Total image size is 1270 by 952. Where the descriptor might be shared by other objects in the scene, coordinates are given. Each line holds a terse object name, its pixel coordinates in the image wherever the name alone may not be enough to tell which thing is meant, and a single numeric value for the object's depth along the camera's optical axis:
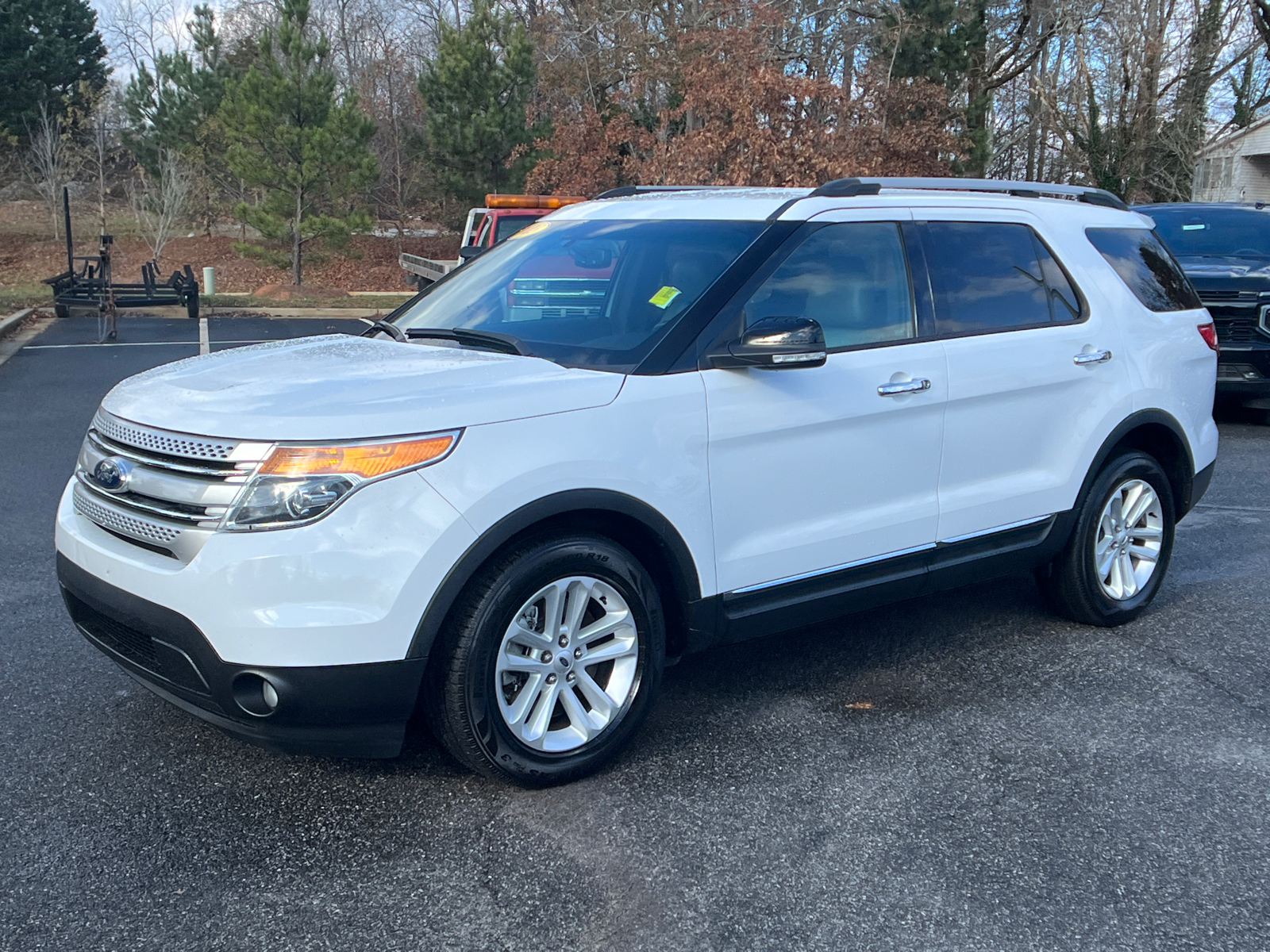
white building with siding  29.86
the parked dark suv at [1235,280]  9.86
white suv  3.11
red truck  15.25
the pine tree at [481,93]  28.31
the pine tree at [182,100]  33.56
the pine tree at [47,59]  34.34
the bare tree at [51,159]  32.31
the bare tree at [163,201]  29.45
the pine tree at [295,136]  25.94
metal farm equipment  17.09
